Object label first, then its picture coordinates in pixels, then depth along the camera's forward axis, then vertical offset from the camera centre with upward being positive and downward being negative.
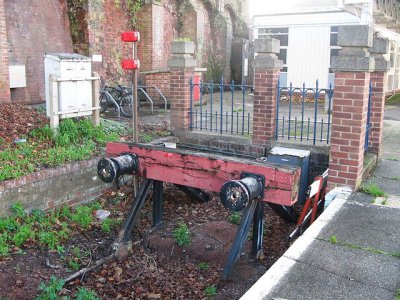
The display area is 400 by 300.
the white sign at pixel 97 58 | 12.93 +0.53
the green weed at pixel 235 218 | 6.14 -1.89
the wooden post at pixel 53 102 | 7.27 -0.42
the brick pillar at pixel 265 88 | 7.20 -0.16
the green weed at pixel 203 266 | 5.11 -2.11
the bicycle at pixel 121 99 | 11.11 -0.59
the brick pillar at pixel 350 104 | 5.30 -0.29
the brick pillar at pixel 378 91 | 6.63 -0.17
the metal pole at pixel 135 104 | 5.64 -0.34
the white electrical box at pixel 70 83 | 7.45 -0.12
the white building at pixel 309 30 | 14.95 +1.67
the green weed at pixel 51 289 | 4.22 -2.01
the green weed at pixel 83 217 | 6.04 -1.89
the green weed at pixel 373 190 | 5.39 -1.32
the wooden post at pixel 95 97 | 8.12 -0.37
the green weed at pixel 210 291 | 4.47 -2.09
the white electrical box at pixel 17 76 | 10.57 -0.02
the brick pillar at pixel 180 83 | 8.07 -0.10
